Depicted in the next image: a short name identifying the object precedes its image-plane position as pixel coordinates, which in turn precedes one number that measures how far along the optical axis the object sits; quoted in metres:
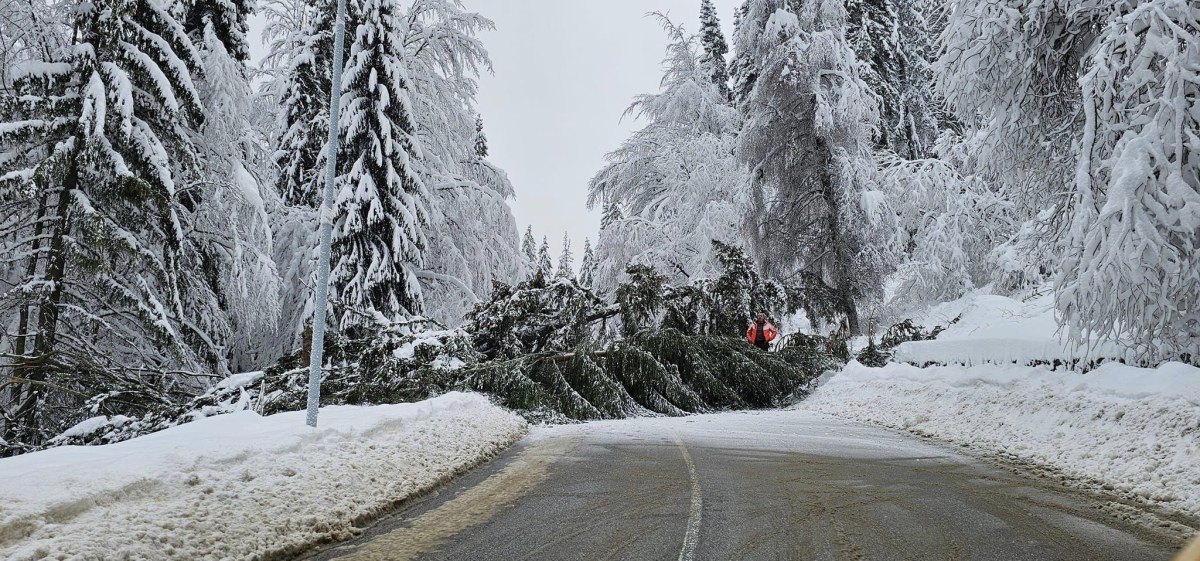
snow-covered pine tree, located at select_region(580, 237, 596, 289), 24.39
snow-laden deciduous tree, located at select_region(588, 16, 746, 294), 22.20
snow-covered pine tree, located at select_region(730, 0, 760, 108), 19.67
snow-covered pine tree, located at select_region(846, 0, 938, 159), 29.02
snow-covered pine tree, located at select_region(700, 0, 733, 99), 33.38
